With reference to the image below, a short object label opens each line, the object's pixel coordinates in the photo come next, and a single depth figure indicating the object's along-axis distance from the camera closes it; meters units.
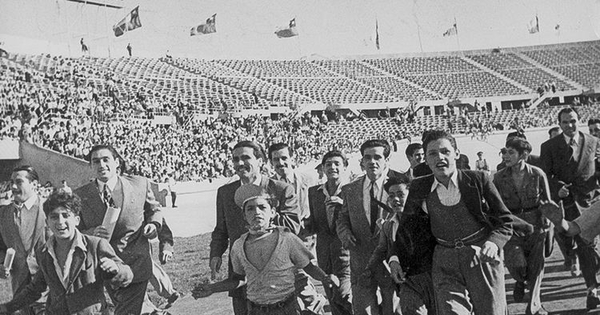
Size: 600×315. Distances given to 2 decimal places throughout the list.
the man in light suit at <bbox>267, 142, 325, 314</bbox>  4.68
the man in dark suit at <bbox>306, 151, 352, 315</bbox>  4.34
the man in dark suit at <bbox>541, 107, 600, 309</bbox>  5.10
